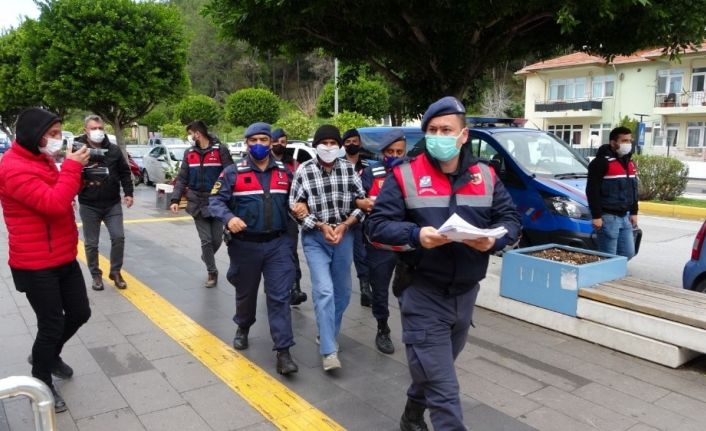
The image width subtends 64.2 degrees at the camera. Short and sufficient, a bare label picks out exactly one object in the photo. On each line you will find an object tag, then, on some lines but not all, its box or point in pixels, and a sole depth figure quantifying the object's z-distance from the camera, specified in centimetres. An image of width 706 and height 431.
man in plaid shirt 407
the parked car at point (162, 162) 1664
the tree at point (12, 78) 2381
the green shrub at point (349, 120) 2097
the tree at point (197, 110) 3888
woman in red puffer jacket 329
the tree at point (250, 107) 3453
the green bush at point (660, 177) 1455
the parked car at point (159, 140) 2699
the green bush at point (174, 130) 3847
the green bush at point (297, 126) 2606
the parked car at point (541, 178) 617
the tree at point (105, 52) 1491
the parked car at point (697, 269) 507
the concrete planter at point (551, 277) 481
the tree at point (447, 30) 540
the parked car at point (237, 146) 2773
